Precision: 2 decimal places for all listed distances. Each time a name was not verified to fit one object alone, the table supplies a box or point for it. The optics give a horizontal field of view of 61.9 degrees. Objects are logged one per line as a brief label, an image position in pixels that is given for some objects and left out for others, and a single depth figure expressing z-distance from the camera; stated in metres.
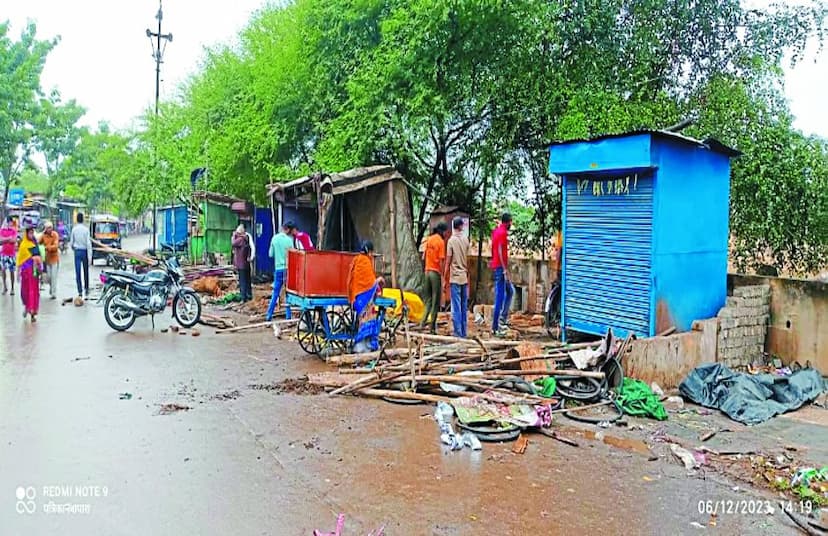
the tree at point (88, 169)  46.16
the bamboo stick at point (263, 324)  12.27
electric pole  32.53
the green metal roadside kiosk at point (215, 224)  24.77
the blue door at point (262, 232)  20.08
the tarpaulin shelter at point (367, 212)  13.29
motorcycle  12.25
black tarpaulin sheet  7.52
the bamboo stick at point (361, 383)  7.86
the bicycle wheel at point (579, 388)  7.48
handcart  9.62
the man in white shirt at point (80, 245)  16.08
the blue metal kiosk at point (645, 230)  9.09
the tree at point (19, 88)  32.28
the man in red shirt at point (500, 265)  11.88
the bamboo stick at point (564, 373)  7.56
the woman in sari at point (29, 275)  13.23
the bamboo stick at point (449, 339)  8.75
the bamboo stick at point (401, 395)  7.41
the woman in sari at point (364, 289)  9.46
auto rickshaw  32.53
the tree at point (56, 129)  37.19
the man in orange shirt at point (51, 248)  16.25
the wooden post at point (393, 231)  13.97
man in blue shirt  13.52
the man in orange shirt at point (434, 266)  11.74
